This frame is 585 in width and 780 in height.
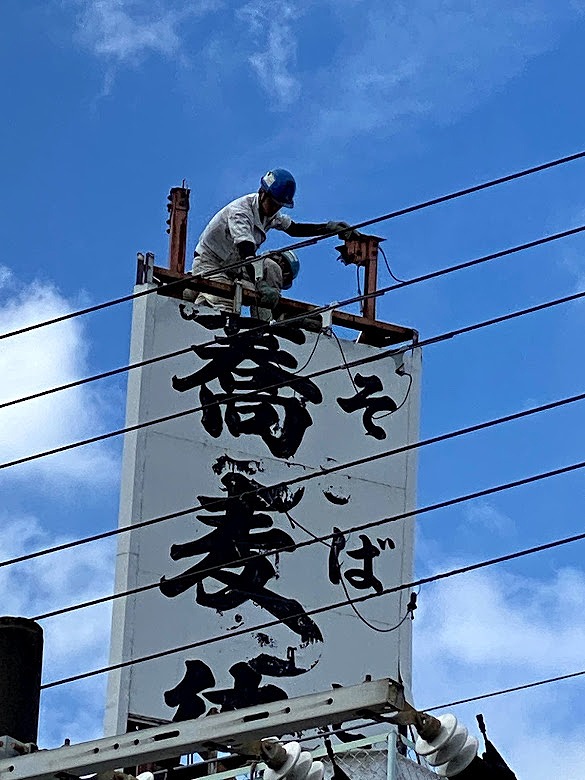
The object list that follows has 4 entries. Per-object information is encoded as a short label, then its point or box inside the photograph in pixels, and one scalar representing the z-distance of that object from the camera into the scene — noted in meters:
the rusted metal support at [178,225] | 16.72
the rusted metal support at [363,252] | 17.47
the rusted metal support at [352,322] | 16.61
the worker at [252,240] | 16.69
